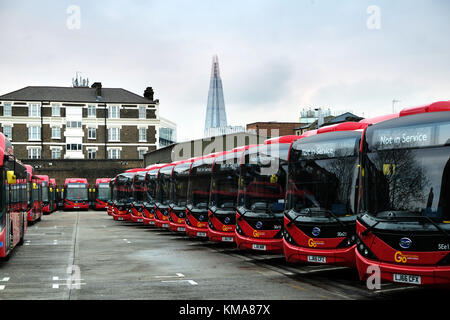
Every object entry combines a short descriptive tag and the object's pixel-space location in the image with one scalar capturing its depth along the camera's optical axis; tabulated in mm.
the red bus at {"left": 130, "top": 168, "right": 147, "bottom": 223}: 34075
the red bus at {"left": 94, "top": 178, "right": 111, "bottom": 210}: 61250
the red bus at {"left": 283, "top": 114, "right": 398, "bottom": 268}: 12133
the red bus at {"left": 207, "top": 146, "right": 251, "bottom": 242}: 18609
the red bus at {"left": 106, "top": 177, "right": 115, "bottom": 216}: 45078
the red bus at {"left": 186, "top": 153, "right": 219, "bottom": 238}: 21266
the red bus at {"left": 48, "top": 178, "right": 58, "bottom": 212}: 58156
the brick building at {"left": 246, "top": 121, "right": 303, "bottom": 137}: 91381
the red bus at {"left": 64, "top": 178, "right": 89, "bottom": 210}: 61469
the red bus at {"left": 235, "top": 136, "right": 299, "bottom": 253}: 15469
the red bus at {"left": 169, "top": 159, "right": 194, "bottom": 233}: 24250
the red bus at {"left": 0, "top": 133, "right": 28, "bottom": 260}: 14875
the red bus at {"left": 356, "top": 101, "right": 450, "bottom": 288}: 9203
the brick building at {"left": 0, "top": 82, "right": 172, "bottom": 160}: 83375
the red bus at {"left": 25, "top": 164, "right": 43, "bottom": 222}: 33406
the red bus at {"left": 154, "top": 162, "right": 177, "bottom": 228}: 27580
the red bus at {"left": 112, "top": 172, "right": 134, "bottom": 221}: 38562
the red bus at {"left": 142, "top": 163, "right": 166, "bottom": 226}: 30702
